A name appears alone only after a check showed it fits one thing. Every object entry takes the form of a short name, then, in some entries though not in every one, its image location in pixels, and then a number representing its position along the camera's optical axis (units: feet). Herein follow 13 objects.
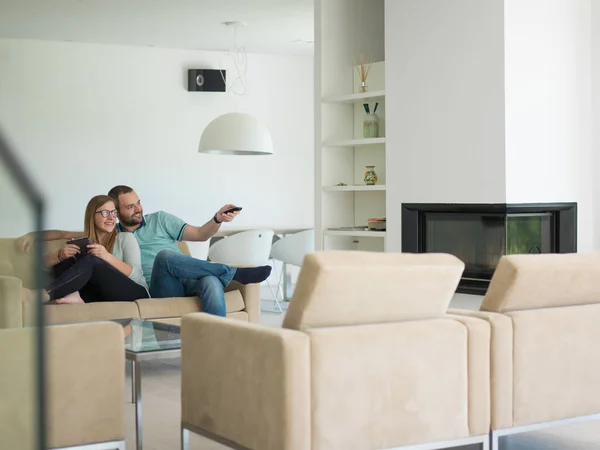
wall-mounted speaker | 31.78
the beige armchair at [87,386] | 9.53
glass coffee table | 11.30
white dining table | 27.89
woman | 16.72
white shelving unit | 22.81
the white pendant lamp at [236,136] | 24.53
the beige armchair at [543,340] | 10.33
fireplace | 19.84
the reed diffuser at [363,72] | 22.97
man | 17.39
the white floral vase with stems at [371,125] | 22.71
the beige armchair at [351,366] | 9.00
